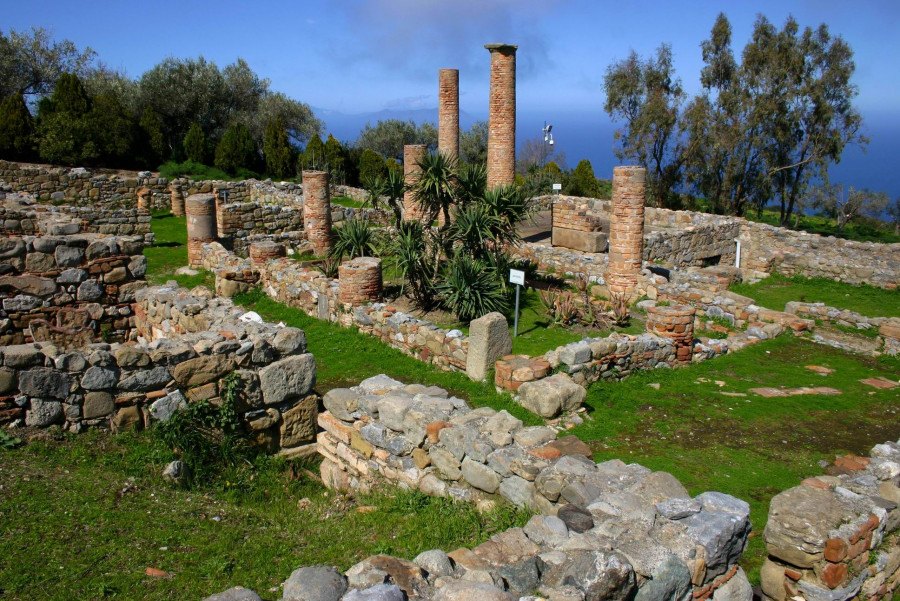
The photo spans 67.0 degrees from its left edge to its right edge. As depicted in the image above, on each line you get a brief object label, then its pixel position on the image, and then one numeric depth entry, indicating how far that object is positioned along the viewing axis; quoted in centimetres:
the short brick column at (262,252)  1634
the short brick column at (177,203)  2633
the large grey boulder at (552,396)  905
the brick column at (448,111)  2373
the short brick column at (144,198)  2666
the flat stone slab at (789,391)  1038
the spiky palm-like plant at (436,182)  1491
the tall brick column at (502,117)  2238
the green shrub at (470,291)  1355
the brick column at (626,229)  1659
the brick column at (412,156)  2316
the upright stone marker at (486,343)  1044
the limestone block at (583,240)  2097
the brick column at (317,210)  1959
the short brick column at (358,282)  1371
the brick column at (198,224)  1848
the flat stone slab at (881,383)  1084
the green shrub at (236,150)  3375
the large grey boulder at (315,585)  374
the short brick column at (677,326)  1156
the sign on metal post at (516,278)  1261
